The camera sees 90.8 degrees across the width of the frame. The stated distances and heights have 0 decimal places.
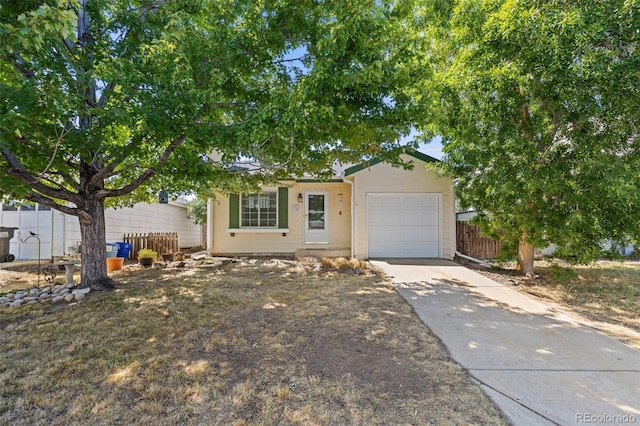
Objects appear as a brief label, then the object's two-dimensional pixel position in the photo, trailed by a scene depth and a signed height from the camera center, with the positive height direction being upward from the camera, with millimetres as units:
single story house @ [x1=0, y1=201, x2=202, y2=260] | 10602 -123
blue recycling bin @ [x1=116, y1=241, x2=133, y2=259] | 10586 -781
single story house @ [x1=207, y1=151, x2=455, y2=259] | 10188 +297
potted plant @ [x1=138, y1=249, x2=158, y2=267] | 9266 -939
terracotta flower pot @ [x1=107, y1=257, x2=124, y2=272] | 8758 -1048
